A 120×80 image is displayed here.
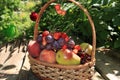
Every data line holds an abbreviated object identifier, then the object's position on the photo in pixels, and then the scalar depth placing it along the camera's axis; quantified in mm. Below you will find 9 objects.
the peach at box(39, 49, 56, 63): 1064
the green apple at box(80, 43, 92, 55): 1149
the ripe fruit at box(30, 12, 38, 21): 1727
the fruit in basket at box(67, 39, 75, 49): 1090
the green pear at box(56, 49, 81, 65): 1043
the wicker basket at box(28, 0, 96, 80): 1043
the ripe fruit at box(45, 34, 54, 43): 1083
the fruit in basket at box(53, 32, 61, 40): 1088
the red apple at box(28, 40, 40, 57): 1101
